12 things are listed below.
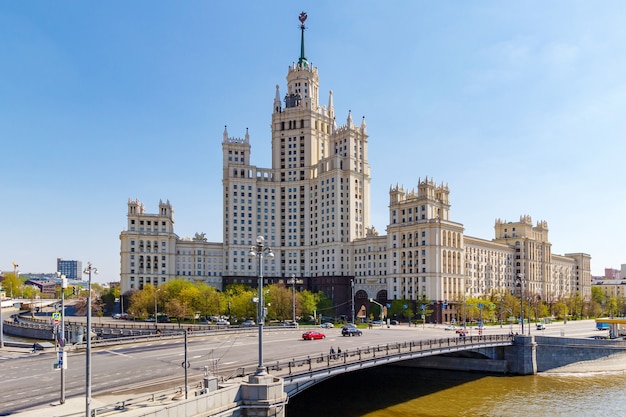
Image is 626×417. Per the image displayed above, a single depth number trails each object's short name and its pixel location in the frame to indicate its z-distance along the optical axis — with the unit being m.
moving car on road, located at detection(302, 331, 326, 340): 74.94
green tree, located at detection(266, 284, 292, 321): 125.62
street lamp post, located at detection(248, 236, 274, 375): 34.94
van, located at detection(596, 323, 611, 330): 110.71
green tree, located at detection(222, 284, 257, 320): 125.00
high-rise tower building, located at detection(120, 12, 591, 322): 163.00
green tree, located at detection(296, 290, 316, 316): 132.86
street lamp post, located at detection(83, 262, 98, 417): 29.31
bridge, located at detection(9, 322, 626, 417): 32.50
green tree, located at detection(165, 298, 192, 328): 126.38
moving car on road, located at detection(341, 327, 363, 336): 83.69
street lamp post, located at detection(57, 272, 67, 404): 33.56
